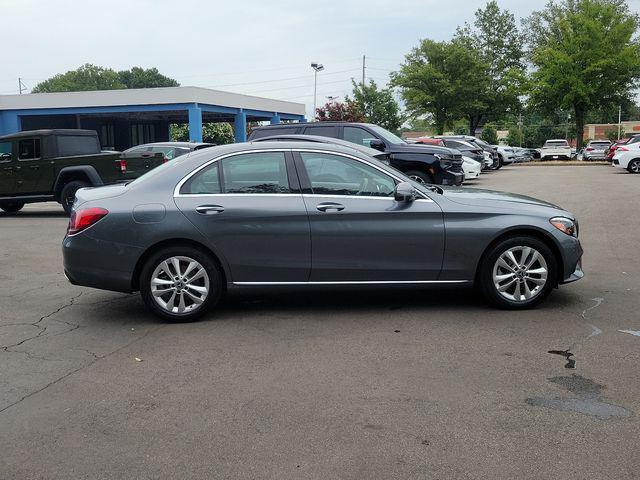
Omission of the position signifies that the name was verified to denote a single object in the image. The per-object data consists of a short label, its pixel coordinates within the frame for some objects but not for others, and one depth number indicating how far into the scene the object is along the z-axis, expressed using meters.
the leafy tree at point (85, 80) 121.50
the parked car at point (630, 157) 27.91
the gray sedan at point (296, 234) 6.08
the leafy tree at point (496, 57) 56.84
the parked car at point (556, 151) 49.09
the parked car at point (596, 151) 46.03
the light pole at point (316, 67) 49.41
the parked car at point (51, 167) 14.52
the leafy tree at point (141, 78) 125.75
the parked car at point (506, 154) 40.99
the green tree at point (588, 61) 45.44
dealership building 35.62
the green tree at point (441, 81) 50.53
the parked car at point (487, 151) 31.10
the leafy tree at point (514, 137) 91.12
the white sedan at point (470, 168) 24.05
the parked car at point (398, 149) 15.03
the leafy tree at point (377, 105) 51.75
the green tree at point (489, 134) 80.26
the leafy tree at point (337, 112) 41.28
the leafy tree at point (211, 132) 57.32
